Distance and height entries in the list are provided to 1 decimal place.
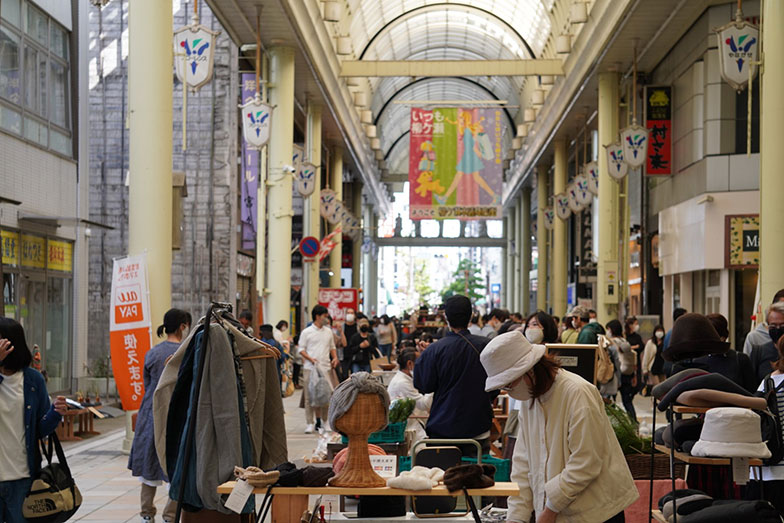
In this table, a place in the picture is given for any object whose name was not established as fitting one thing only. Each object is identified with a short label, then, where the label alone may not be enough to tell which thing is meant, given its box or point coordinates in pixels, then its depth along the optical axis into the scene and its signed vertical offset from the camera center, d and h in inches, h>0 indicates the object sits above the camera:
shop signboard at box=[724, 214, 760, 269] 724.0 +27.2
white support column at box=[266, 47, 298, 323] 807.1 +69.4
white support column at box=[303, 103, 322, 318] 1017.5 +70.4
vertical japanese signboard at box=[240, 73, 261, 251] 860.0 +85.7
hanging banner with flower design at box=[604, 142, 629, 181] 823.7 +88.7
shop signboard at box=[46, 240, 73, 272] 662.5 +13.5
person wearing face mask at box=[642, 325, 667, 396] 734.5 -56.6
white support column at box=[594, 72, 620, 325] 863.7 +51.9
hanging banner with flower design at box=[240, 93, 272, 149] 701.9 +102.4
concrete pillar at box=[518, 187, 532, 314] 1894.7 +51.2
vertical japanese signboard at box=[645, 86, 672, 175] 863.7 +121.1
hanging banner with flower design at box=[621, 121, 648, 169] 780.6 +98.9
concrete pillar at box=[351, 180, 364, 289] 1807.3 +57.8
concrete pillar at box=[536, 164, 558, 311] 1583.4 +63.6
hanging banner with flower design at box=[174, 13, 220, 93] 563.2 +118.2
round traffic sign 872.0 +25.0
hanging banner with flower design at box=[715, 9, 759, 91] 526.6 +114.2
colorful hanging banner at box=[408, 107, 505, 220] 1190.3 +129.1
